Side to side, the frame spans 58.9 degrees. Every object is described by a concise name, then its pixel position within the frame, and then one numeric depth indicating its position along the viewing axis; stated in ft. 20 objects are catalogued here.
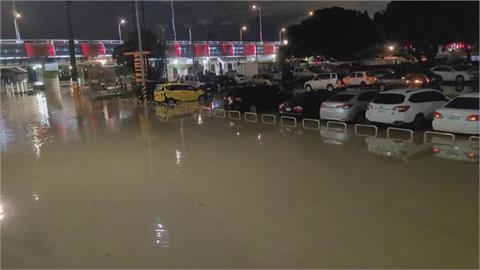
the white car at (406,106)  48.65
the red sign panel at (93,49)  261.03
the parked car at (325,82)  108.62
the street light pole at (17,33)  217.97
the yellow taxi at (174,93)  96.94
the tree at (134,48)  174.29
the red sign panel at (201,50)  300.61
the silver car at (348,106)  56.44
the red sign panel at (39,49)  233.76
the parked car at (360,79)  107.70
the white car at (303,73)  158.88
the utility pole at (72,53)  128.98
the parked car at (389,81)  101.58
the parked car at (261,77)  121.49
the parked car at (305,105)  62.76
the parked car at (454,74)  108.37
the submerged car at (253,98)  74.23
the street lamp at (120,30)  282.34
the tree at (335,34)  200.23
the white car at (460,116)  41.65
